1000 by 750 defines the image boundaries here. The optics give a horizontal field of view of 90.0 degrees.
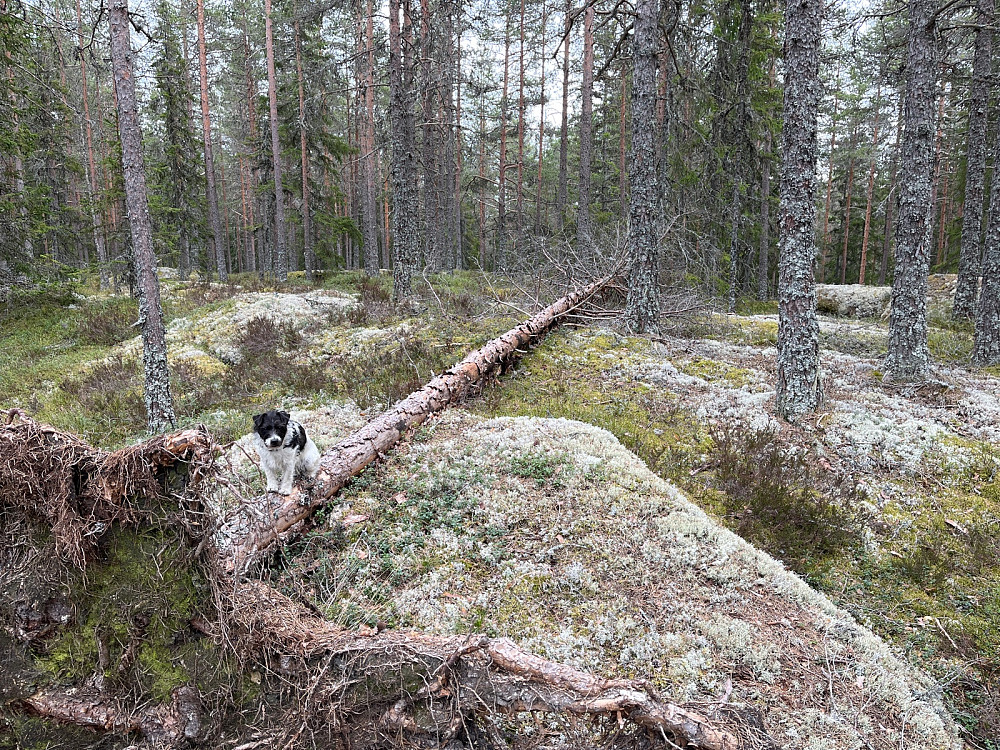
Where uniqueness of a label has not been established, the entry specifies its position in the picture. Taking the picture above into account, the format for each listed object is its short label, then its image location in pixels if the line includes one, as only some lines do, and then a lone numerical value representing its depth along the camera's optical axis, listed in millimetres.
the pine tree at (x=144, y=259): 7410
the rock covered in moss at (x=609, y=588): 3455
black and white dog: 4219
